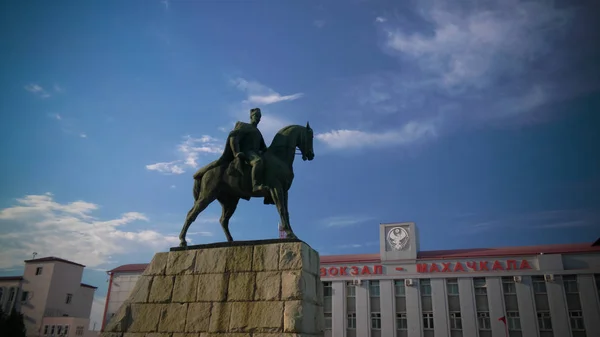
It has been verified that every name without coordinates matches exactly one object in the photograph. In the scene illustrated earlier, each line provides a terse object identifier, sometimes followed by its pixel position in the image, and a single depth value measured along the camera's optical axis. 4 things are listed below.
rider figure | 9.56
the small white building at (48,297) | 46.38
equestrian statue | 9.59
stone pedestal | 8.04
